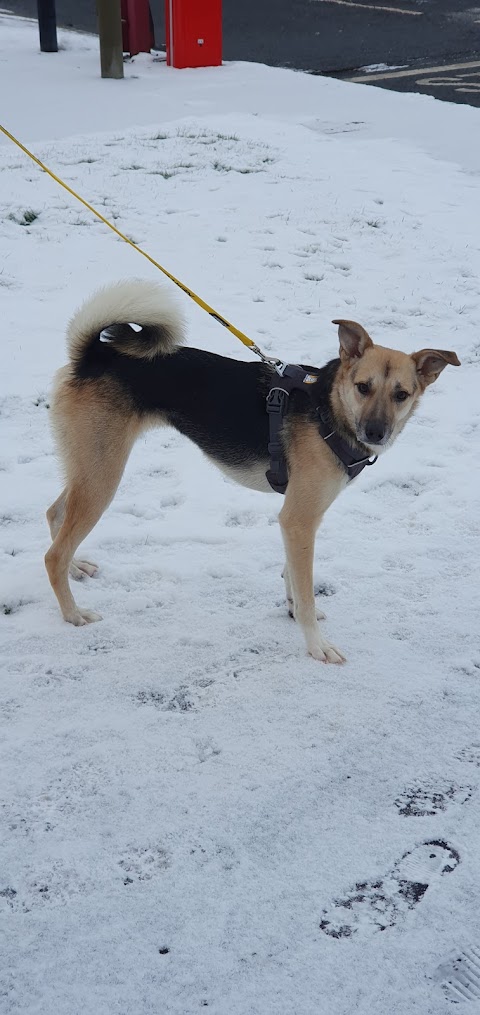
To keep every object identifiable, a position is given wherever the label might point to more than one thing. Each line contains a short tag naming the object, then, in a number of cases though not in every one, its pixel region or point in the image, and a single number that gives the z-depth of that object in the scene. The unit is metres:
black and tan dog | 3.37
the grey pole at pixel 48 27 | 12.27
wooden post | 10.28
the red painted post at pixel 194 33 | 11.16
